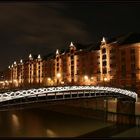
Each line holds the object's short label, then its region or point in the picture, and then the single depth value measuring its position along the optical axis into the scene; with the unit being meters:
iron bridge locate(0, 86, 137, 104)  11.68
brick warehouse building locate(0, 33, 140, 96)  36.58
